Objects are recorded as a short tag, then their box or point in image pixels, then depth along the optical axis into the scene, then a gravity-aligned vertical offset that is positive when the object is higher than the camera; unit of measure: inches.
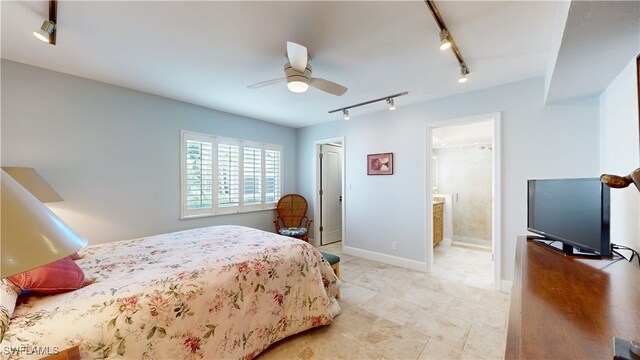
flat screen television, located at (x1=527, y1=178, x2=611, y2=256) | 55.3 -8.8
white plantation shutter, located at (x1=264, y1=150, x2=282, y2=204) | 177.3 +4.1
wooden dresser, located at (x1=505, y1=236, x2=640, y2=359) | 28.3 -19.3
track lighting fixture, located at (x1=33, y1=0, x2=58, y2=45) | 59.4 +38.4
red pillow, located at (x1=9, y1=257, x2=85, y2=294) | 47.1 -20.3
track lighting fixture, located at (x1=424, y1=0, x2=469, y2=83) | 58.7 +42.2
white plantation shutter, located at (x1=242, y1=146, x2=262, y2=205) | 163.6 +3.8
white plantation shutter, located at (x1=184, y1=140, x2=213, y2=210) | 136.6 +3.1
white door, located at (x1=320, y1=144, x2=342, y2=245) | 196.4 -11.2
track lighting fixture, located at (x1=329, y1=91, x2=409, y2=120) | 124.0 +43.8
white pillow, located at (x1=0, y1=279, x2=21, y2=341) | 37.8 -21.2
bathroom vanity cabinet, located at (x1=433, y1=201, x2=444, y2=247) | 173.2 -30.7
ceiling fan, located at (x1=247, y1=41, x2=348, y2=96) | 68.5 +34.6
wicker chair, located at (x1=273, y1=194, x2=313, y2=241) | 178.9 -24.4
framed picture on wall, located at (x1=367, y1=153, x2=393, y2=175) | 148.3 +10.8
